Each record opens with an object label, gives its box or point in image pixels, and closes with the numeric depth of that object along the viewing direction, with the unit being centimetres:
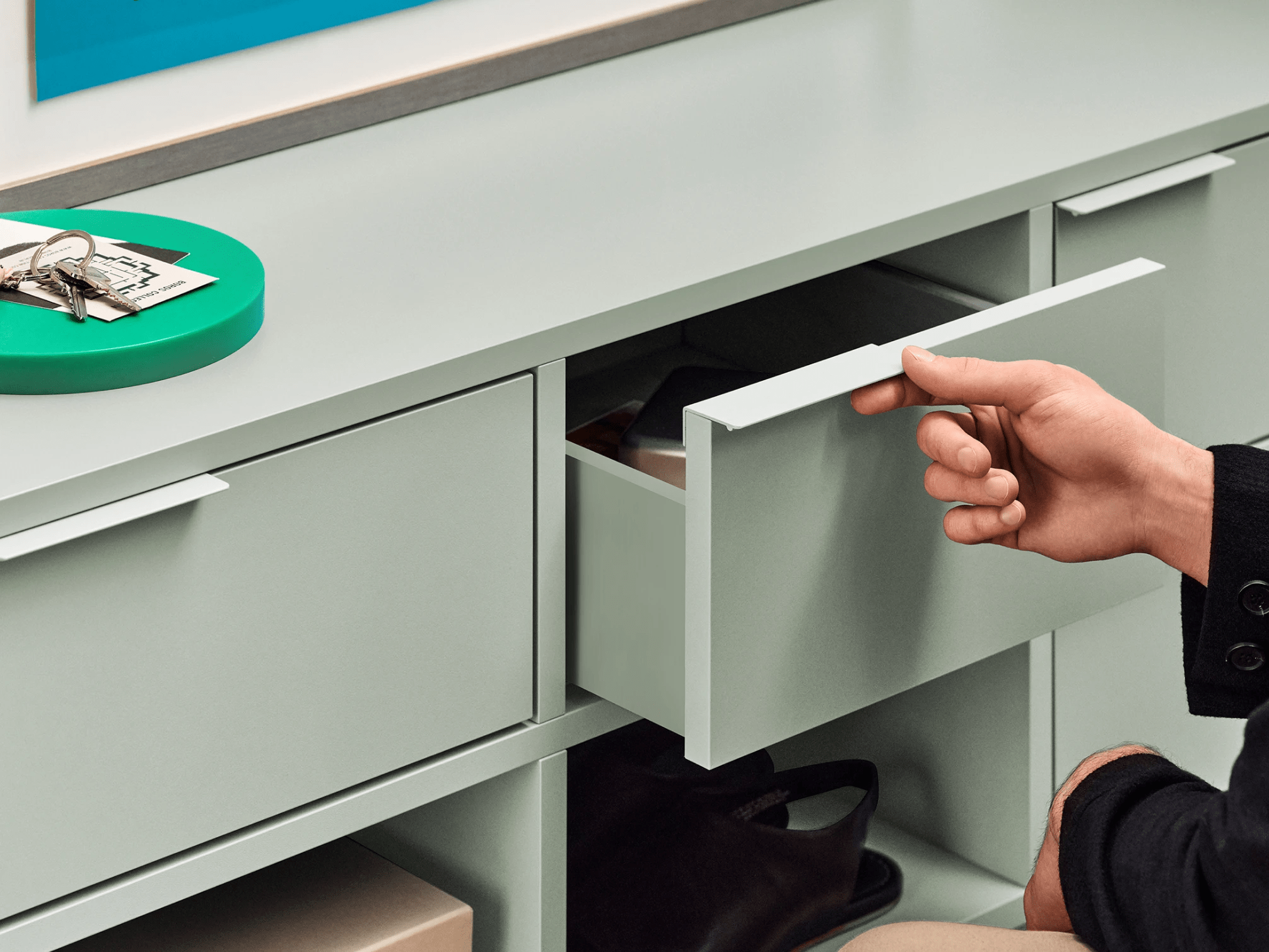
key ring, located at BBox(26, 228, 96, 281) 169
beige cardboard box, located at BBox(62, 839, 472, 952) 179
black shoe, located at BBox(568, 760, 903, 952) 200
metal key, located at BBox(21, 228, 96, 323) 169
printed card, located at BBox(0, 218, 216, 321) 169
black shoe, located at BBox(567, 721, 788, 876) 200
